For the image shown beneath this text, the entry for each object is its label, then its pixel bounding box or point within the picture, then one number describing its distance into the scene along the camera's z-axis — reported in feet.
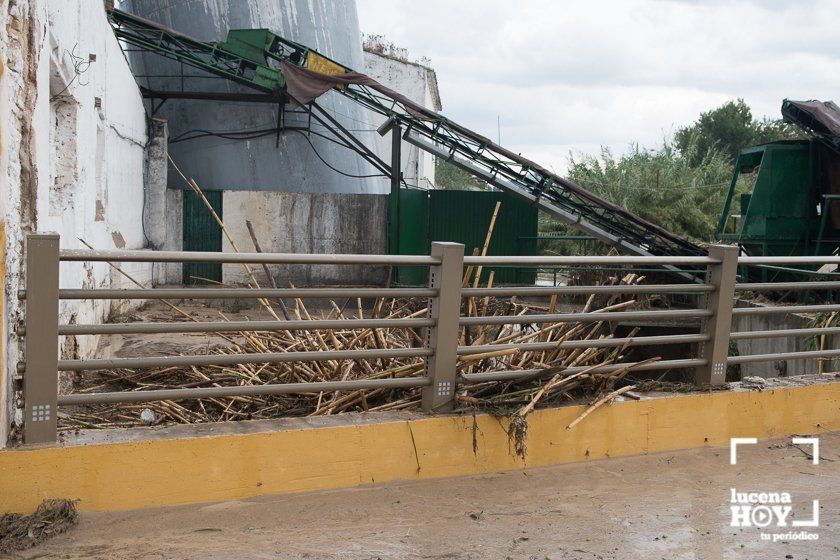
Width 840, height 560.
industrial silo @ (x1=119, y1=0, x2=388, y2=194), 69.77
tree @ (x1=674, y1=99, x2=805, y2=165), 169.27
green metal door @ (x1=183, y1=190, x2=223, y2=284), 63.87
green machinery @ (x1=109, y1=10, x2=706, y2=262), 63.00
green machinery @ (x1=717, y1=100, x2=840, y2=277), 59.31
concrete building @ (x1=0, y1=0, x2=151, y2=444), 14.62
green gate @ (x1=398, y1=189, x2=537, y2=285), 67.10
